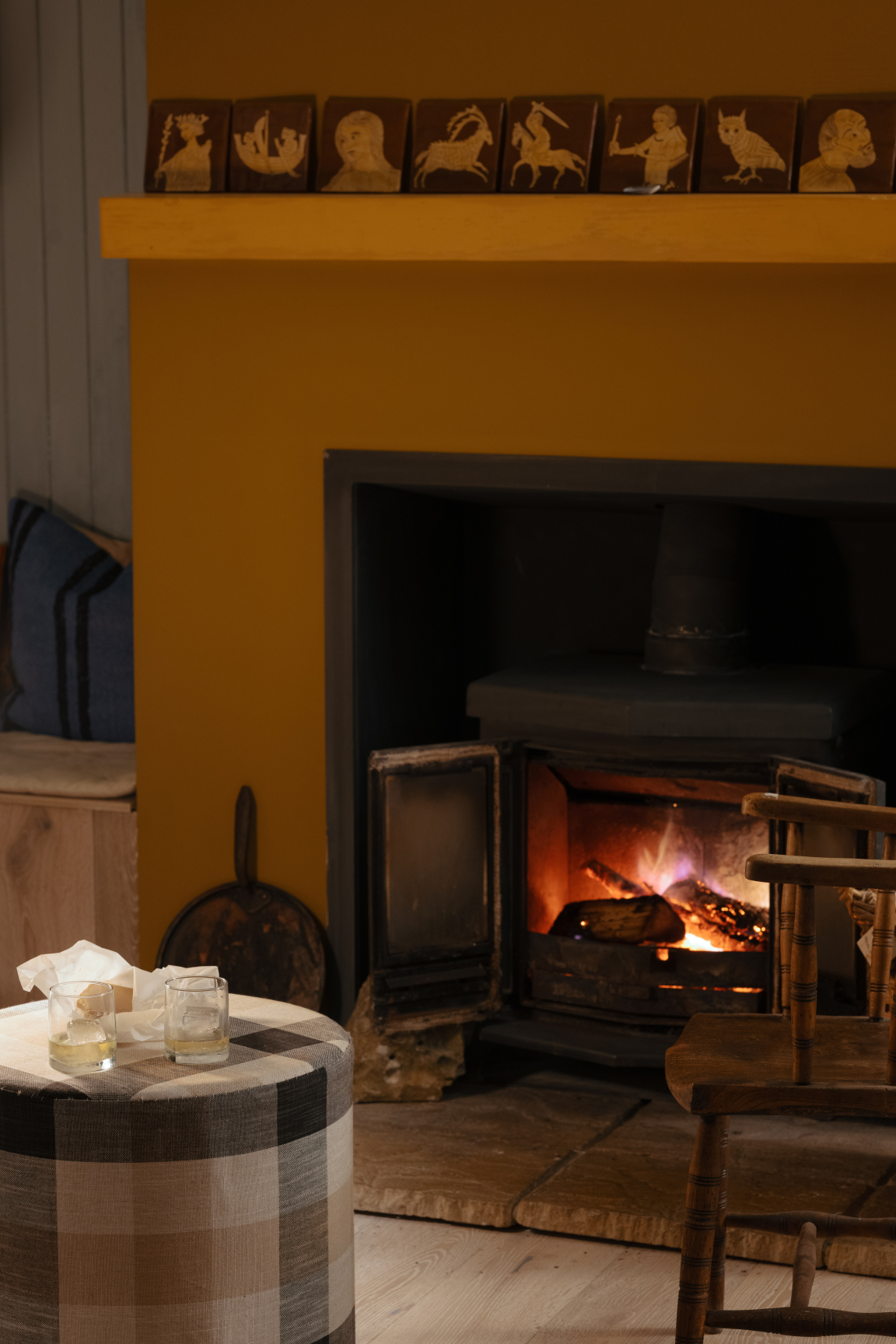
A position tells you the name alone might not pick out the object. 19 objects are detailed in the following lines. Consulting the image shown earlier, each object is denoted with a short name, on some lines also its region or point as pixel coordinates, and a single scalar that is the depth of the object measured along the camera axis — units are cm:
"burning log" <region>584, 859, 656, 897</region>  606
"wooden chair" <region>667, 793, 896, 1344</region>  368
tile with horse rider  532
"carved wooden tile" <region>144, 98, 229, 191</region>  576
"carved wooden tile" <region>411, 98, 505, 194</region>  542
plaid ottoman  341
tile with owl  511
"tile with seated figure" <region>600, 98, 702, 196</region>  522
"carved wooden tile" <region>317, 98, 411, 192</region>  554
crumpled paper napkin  390
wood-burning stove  566
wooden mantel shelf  502
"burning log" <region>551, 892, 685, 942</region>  597
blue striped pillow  733
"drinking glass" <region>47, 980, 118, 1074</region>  362
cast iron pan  610
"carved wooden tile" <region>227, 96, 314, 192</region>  565
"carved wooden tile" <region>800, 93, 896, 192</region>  502
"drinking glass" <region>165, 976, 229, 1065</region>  369
